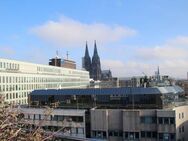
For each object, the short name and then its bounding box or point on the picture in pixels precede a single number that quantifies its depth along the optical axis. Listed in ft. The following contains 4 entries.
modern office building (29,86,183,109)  181.47
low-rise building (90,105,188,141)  162.50
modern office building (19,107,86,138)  182.60
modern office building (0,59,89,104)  307.11
